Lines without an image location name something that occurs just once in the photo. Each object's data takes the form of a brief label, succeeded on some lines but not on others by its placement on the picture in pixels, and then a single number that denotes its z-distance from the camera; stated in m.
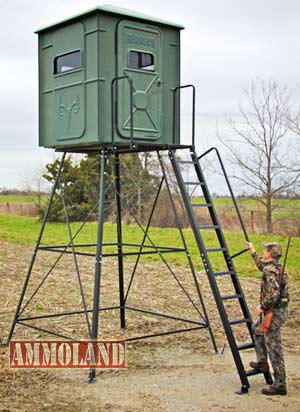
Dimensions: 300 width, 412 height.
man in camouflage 7.66
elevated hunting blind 9.19
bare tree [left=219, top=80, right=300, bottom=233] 30.78
